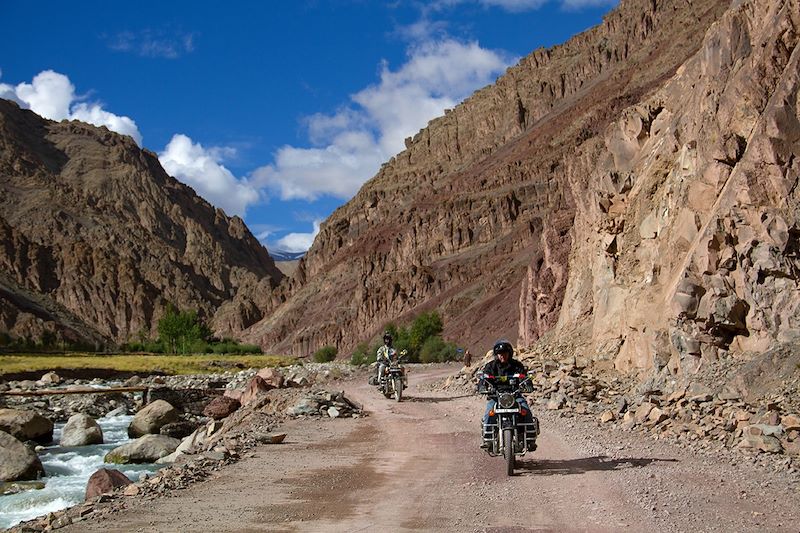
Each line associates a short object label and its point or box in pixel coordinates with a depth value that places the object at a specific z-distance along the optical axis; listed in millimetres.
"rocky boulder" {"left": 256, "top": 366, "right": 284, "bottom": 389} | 30281
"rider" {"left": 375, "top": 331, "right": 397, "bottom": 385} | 23469
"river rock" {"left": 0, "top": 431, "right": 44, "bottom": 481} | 18397
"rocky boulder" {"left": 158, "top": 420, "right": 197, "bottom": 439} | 26906
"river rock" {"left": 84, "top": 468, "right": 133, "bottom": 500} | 13844
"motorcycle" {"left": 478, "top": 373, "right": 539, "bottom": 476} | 10633
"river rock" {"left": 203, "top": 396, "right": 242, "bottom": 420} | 27562
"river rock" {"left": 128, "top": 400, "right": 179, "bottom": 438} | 27422
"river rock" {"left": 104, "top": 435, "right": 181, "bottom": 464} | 20953
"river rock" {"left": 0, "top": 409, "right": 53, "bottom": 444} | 26156
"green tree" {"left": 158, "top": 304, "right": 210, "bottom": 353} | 113188
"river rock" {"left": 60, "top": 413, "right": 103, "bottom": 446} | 25453
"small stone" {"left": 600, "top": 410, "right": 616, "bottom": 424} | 15102
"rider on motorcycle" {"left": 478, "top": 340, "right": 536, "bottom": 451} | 11211
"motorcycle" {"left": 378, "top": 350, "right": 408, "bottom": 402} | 24156
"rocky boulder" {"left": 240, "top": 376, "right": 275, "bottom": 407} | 27623
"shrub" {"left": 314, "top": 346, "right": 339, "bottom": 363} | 93750
